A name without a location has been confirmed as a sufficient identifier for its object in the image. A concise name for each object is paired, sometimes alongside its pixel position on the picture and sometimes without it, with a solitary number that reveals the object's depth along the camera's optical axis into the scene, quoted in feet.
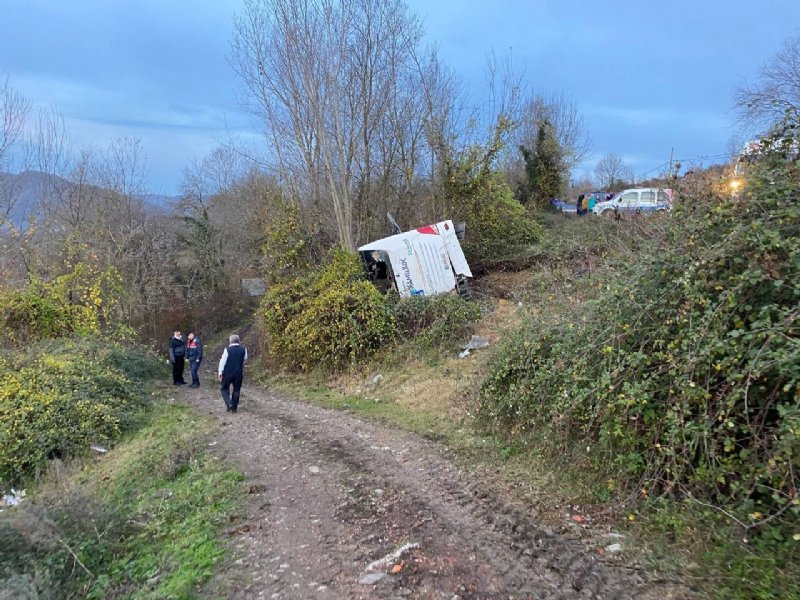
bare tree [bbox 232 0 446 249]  52.65
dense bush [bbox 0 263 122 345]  47.88
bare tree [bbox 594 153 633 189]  145.25
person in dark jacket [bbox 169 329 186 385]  48.37
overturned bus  45.65
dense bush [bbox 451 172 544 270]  58.75
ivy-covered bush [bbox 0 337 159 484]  30.68
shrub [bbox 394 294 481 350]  40.04
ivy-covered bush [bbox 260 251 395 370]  42.39
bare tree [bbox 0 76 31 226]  63.35
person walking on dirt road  33.58
